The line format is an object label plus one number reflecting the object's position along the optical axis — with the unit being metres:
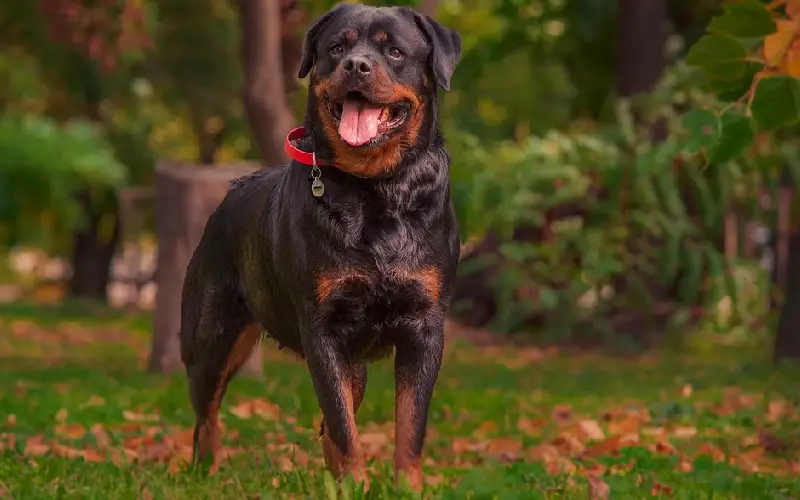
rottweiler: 4.77
